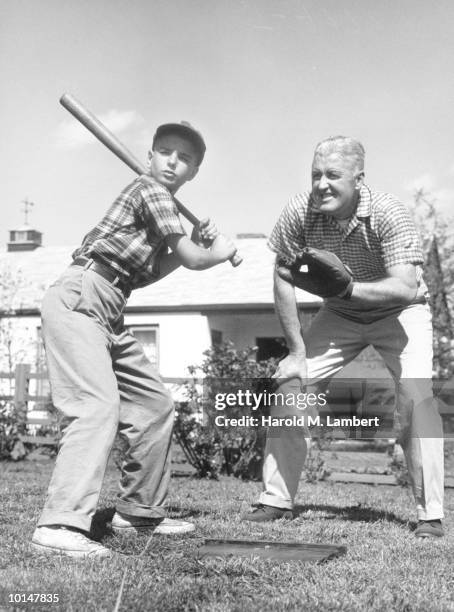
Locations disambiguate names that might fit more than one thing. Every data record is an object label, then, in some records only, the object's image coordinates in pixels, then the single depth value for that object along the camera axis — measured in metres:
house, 17.81
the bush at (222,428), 8.62
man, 4.76
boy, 3.77
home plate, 3.65
